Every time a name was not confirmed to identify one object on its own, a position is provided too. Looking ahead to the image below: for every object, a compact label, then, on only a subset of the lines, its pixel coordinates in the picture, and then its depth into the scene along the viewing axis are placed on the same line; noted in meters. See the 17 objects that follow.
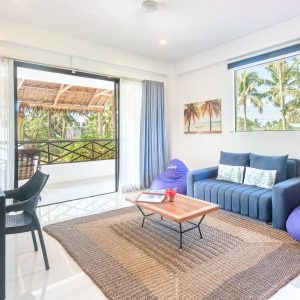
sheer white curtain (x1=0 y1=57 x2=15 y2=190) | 3.39
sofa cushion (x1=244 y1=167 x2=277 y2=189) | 3.29
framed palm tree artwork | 4.53
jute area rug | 1.80
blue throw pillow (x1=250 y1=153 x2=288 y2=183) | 3.31
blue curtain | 4.88
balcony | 5.00
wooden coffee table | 2.35
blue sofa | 2.80
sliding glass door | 4.90
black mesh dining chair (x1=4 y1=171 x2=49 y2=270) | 1.96
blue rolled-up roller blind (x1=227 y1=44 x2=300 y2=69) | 3.49
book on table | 2.79
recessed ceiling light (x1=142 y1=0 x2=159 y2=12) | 2.86
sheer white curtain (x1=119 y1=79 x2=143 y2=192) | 4.68
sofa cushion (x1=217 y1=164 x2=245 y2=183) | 3.68
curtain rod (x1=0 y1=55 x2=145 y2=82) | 3.51
